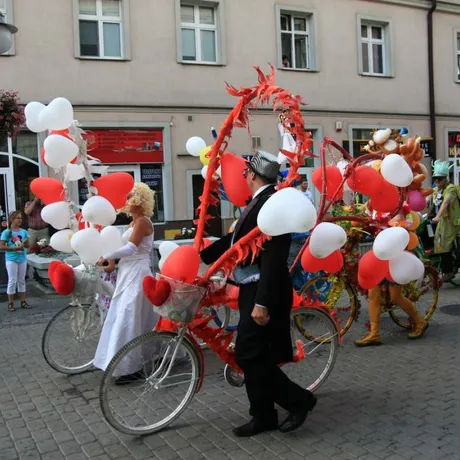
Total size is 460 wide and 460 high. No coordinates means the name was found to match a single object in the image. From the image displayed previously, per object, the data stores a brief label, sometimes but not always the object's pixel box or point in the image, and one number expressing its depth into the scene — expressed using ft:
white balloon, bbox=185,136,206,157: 16.33
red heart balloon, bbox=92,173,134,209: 14.37
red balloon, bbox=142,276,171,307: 11.58
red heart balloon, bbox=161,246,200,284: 12.01
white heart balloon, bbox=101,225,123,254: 14.44
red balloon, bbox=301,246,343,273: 14.26
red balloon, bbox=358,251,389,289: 14.93
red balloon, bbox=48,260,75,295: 14.23
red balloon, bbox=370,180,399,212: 14.76
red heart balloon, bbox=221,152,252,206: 13.61
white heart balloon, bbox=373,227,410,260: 13.75
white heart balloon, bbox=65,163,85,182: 15.11
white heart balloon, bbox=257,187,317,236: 10.46
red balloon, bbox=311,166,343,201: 15.56
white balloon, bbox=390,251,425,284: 14.39
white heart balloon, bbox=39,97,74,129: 13.75
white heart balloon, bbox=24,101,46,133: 15.01
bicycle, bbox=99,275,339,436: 11.96
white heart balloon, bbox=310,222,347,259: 12.32
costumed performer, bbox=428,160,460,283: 28.99
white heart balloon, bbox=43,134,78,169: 13.70
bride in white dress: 15.47
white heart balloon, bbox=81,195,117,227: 13.48
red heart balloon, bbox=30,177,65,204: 15.12
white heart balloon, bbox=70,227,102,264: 13.96
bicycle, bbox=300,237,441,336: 19.22
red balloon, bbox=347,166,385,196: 14.46
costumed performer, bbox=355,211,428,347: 19.13
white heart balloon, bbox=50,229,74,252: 15.34
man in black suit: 12.06
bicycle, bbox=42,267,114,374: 16.55
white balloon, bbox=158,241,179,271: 14.05
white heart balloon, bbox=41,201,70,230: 14.82
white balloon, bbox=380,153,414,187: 13.79
